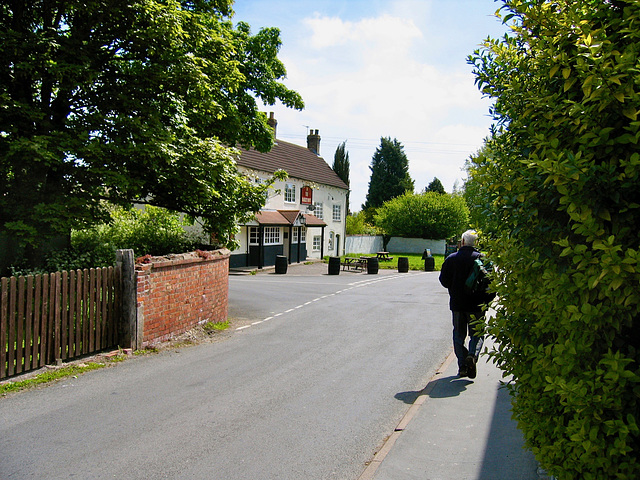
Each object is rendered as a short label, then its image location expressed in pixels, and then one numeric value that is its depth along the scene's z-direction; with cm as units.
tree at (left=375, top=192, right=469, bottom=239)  5334
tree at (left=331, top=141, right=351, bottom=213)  7175
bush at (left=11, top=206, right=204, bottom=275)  1095
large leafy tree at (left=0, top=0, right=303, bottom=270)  939
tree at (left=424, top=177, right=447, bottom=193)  8331
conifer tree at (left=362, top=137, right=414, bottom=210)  7581
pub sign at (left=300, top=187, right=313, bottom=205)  3891
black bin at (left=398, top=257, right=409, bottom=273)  3294
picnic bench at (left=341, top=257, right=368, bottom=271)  3312
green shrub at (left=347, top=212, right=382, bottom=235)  5541
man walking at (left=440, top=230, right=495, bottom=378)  712
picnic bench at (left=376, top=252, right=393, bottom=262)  4036
